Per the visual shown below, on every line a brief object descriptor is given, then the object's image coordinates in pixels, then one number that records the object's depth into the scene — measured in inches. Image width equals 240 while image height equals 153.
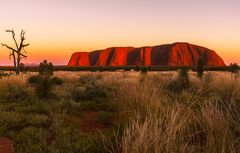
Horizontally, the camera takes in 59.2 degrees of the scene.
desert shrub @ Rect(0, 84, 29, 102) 292.9
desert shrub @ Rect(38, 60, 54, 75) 459.2
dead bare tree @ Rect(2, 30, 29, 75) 771.3
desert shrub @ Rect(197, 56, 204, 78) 510.8
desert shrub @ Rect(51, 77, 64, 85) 505.8
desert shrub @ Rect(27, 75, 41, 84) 492.7
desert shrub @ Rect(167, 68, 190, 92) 344.9
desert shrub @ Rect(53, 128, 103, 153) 135.1
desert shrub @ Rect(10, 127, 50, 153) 135.1
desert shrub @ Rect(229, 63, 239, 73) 699.1
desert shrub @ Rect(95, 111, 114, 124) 198.7
